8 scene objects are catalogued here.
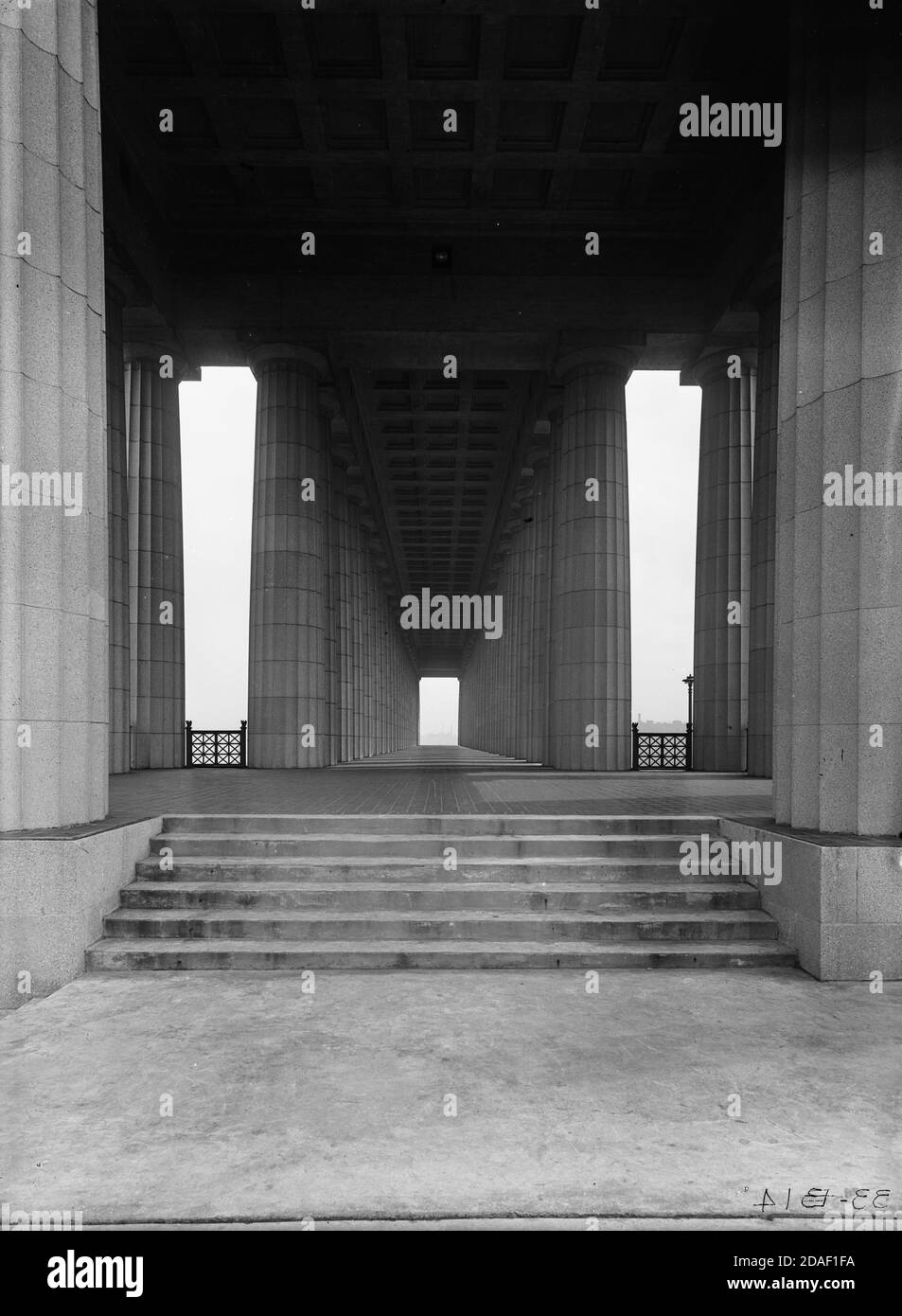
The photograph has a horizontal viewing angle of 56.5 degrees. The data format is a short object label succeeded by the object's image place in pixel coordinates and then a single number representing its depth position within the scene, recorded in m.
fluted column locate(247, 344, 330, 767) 21.73
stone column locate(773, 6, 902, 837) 7.21
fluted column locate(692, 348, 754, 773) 21.25
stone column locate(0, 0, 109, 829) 6.86
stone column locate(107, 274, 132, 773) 19.23
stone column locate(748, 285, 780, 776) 18.75
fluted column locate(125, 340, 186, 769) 21.97
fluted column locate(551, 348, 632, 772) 21.73
